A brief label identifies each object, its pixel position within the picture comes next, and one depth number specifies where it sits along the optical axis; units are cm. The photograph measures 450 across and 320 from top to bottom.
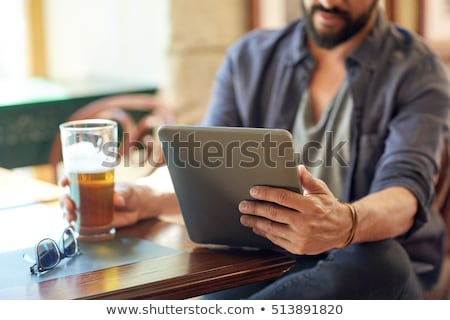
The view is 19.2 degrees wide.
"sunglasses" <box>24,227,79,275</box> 169
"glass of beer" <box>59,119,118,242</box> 184
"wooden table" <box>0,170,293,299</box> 162
